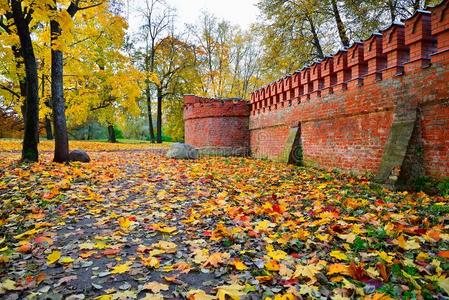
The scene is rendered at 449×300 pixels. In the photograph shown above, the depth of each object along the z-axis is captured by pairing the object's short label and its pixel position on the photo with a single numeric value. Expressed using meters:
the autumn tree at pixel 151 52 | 27.23
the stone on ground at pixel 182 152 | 12.11
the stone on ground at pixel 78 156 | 9.73
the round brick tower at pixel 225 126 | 14.62
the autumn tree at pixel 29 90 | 8.28
